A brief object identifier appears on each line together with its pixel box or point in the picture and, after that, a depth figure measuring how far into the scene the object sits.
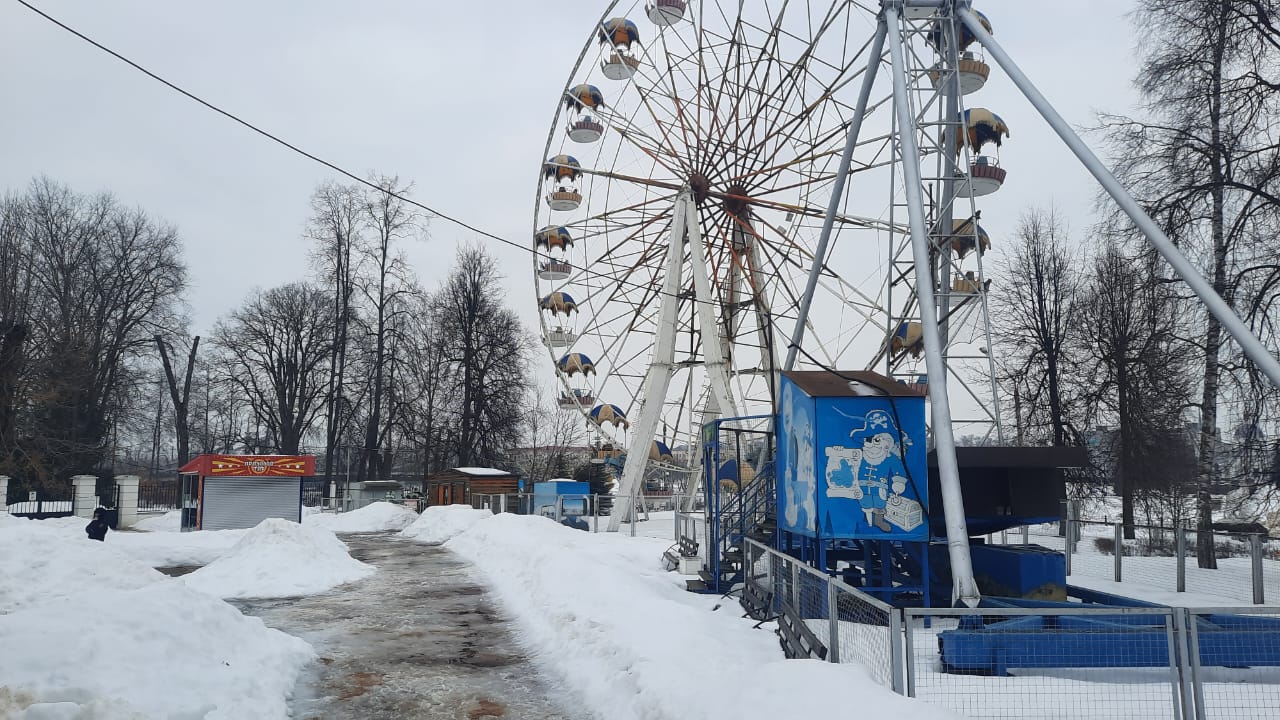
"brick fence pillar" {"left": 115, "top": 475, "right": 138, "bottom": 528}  35.06
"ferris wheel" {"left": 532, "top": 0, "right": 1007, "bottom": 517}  27.42
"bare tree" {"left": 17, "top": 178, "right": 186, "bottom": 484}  39.41
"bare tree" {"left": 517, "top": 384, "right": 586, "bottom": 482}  57.66
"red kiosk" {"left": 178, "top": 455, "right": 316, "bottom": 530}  33.09
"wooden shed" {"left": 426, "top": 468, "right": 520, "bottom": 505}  37.62
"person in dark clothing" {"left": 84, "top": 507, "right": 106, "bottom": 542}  19.64
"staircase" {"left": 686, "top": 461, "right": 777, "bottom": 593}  15.77
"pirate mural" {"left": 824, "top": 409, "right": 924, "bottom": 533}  11.88
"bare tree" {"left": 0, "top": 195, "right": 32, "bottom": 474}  32.31
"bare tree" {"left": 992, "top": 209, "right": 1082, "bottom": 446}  29.22
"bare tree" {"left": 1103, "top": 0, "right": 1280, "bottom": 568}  17.28
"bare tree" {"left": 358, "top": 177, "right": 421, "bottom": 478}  44.44
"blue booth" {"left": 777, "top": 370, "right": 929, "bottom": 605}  11.86
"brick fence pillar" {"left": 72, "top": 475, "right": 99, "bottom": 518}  33.25
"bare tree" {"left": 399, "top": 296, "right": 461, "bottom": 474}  46.06
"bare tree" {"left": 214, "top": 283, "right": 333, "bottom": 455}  48.75
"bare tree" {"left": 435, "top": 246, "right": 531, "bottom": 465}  45.09
